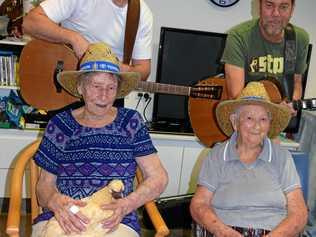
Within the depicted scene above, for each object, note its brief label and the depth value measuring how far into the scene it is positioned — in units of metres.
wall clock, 3.54
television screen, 3.39
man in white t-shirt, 2.05
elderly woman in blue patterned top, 1.74
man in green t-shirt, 2.18
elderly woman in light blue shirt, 1.82
